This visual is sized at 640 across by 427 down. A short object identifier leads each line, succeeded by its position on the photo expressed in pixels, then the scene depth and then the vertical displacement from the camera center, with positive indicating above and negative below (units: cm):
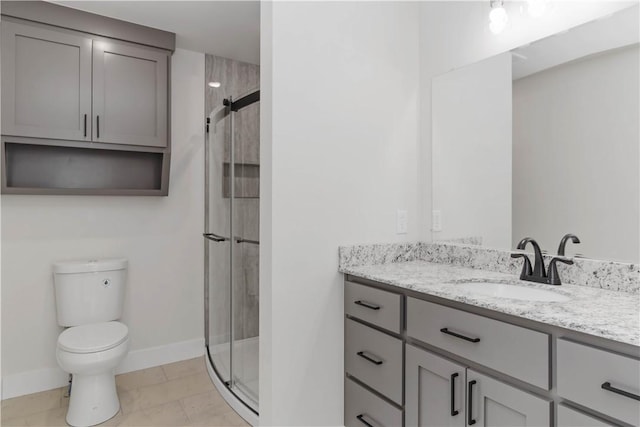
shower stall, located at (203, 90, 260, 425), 209 -23
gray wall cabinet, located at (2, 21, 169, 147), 217 +75
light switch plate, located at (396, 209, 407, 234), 204 -6
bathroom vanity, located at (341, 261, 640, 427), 97 -44
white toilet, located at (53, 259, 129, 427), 202 -71
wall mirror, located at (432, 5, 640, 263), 137 +28
